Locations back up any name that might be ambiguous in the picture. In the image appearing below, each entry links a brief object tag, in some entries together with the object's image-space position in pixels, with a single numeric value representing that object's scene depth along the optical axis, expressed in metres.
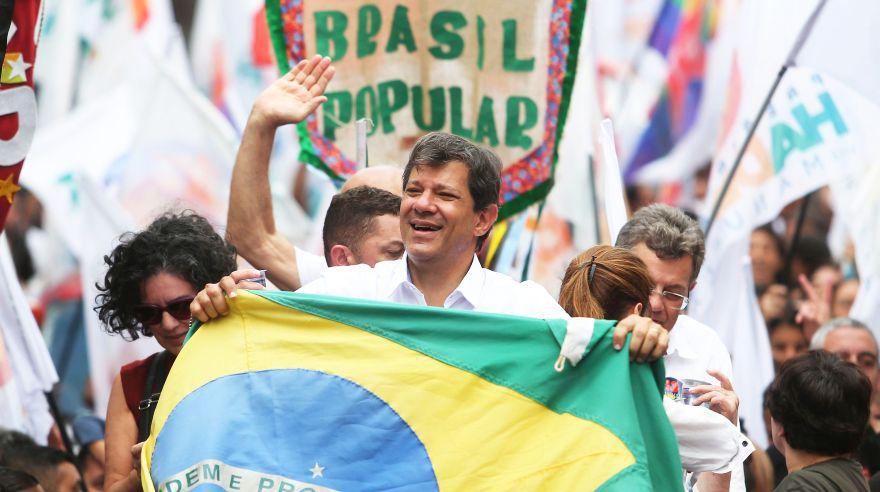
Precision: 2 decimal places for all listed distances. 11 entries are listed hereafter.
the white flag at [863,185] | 15.52
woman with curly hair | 8.89
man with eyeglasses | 9.68
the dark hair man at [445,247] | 8.29
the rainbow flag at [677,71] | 27.39
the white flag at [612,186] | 11.07
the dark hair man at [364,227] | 10.12
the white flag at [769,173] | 15.91
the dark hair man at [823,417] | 8.79
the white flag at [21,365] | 12.41
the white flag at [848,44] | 15.68
